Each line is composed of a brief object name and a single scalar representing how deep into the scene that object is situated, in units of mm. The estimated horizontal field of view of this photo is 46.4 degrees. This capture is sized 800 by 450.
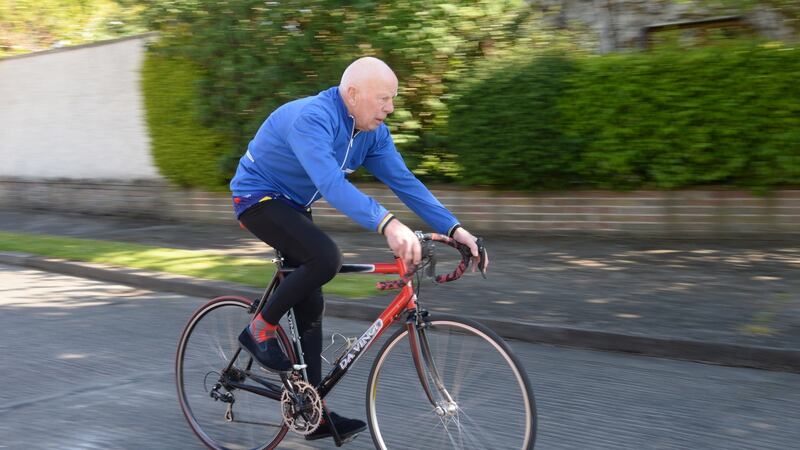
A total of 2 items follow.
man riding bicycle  3727
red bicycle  3684
